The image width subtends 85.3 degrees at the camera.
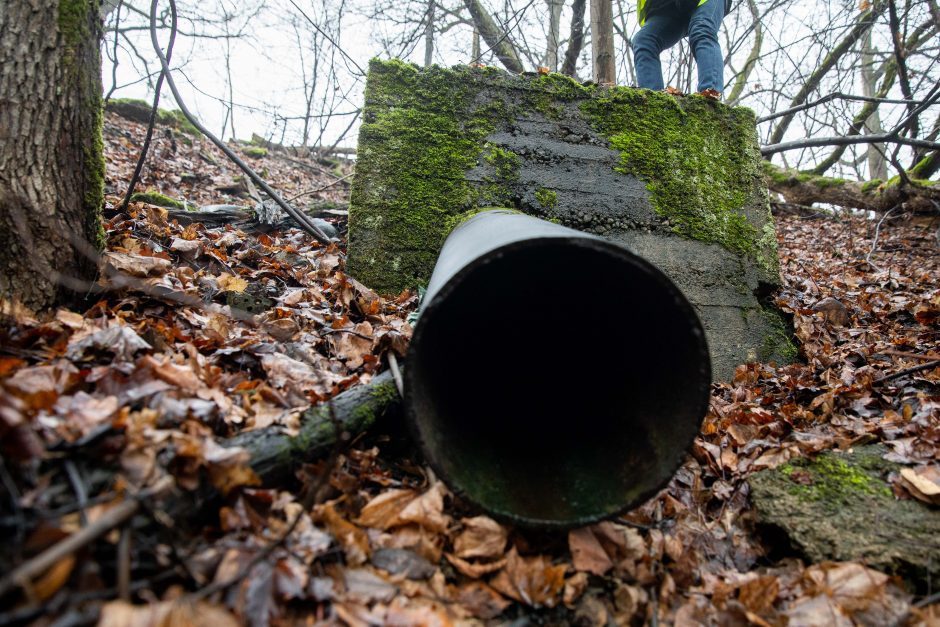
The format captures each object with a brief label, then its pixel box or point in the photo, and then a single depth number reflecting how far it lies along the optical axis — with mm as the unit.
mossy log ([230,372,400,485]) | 1593
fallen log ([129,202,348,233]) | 4426
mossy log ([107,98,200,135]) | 9008
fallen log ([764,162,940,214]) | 6984
